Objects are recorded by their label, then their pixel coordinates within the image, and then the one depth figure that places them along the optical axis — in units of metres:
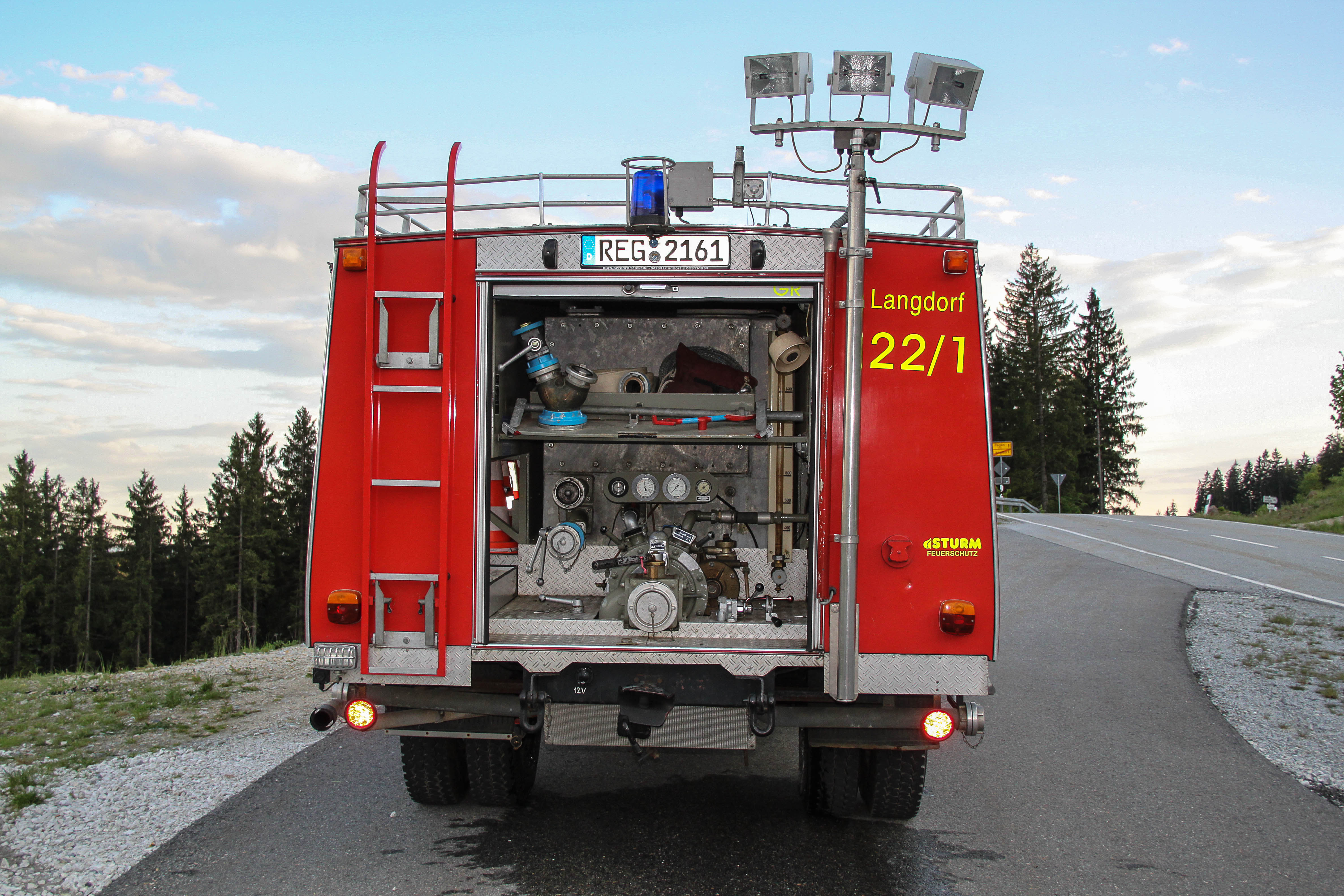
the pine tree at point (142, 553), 55.62
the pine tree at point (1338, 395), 59.97
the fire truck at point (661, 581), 4.00
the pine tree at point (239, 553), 52.97
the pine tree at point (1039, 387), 57.91
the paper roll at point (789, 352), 5.36
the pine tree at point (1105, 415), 62.81
